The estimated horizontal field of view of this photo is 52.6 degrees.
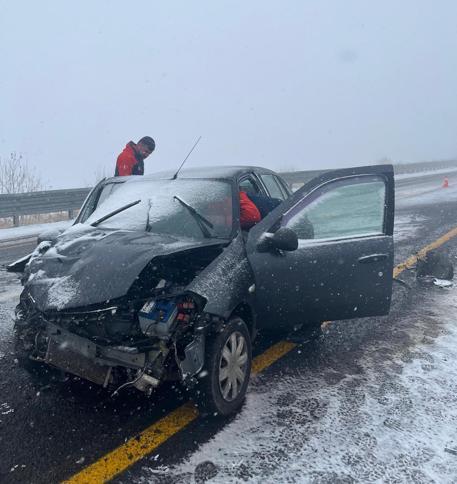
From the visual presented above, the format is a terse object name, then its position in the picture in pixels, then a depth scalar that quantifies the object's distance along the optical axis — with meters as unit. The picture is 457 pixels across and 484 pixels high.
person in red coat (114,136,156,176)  7.49
